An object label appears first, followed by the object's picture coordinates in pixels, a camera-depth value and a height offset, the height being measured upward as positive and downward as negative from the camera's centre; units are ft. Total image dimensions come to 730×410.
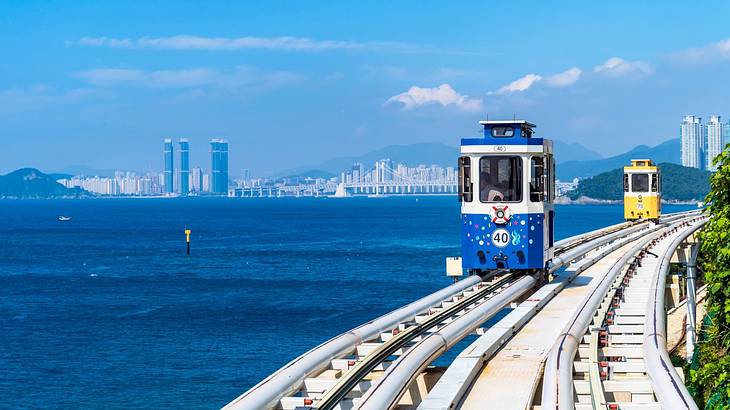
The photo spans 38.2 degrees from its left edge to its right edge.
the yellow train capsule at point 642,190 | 192.68 +2.81
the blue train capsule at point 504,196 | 76.54 +0.80
